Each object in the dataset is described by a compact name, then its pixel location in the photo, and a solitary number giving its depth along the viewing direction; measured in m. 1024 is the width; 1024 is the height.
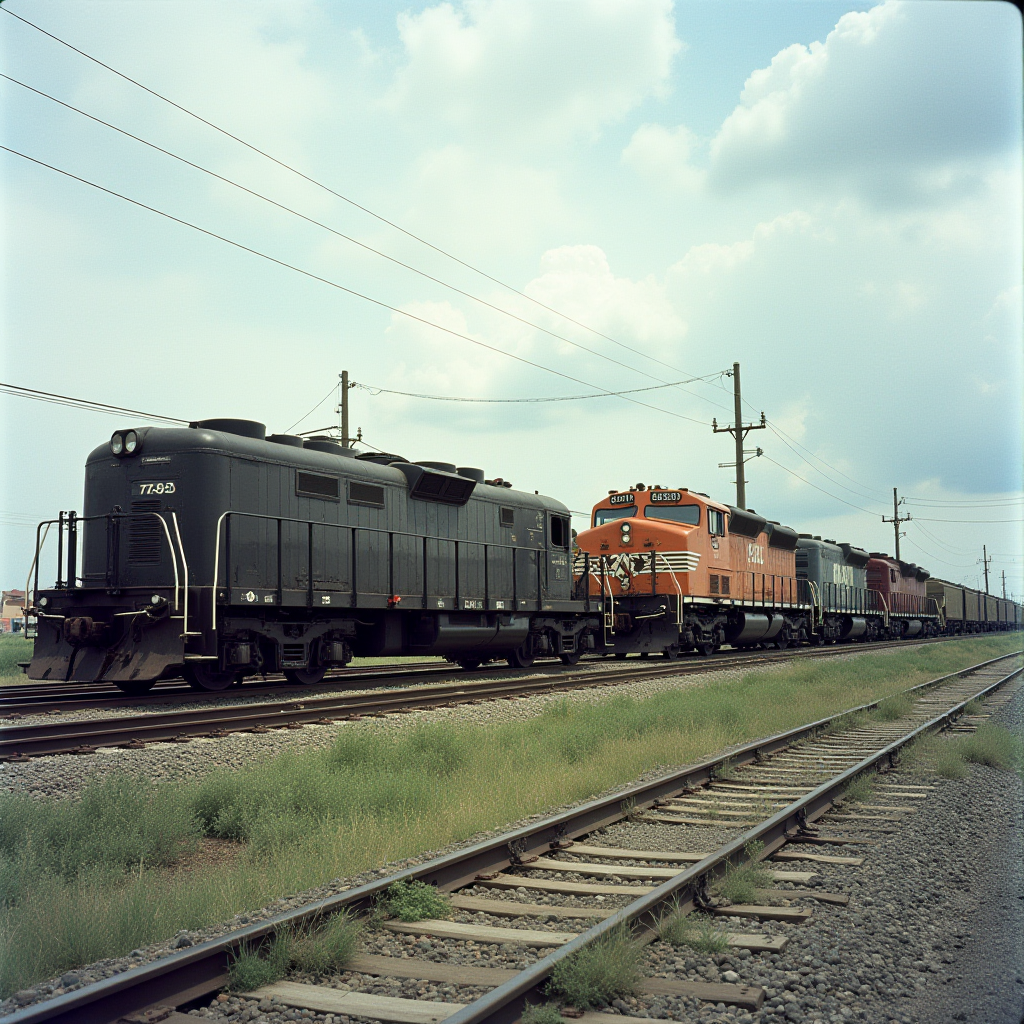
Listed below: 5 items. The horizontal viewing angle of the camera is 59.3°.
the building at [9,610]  74.03
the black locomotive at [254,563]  11.42
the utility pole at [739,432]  31.95
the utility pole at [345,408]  30.65
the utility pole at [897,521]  72.12
